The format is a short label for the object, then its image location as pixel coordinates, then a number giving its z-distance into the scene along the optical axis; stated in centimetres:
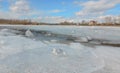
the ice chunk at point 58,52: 332
